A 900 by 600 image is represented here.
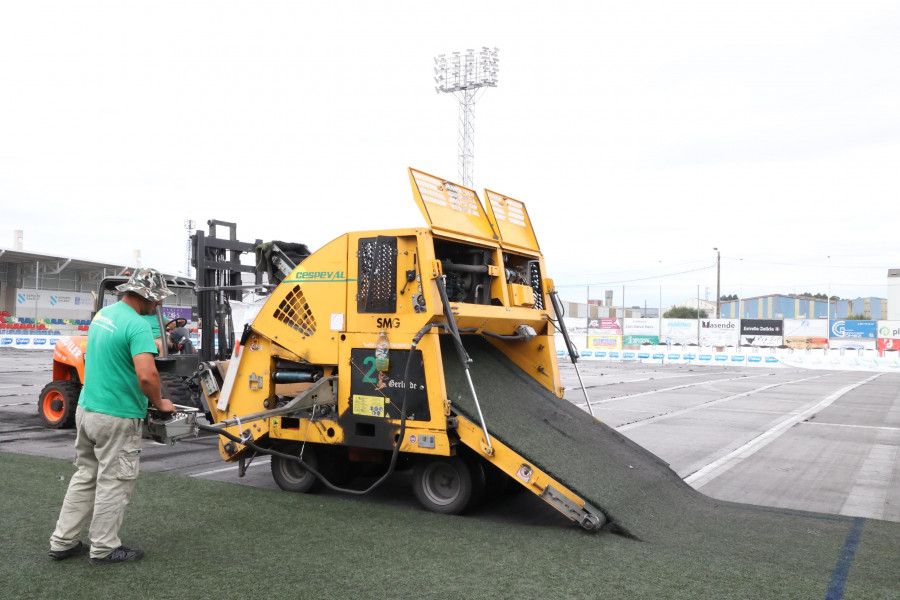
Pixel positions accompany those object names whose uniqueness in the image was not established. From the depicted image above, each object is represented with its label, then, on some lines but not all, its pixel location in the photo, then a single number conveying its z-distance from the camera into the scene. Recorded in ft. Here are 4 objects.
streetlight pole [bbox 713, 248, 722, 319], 199.31
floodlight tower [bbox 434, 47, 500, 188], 140.56
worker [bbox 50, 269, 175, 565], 15.71
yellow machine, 20.36
